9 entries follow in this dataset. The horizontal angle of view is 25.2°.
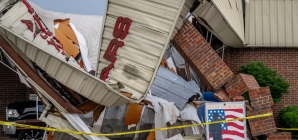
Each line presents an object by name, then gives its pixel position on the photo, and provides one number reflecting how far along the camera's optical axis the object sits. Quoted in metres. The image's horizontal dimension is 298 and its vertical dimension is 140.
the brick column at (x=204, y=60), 15.80
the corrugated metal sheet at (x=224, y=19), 15.55
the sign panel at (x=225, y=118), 15.70
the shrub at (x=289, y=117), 18.38
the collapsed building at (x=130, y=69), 13.46
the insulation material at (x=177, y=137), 14.80
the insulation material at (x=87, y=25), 17.59
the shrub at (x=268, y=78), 18.42
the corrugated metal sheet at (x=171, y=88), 16.33
